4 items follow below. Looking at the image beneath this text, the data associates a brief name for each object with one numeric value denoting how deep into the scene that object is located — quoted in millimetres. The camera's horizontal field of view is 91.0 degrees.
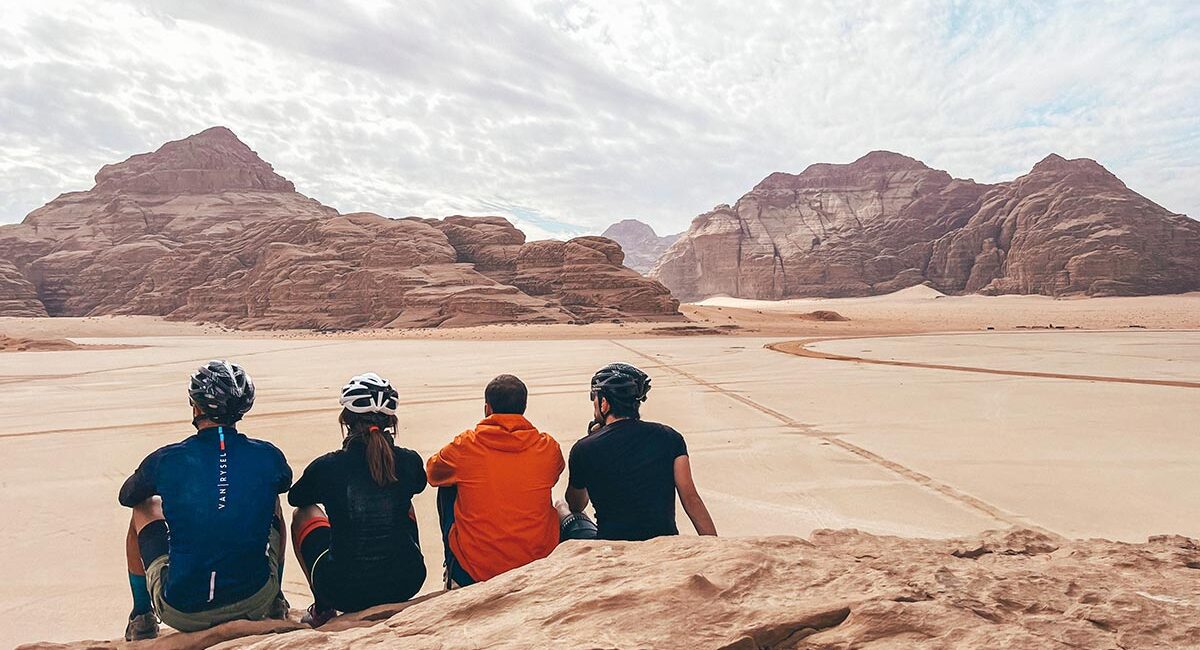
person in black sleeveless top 2566
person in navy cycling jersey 2348
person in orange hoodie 2756
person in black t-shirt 2916
